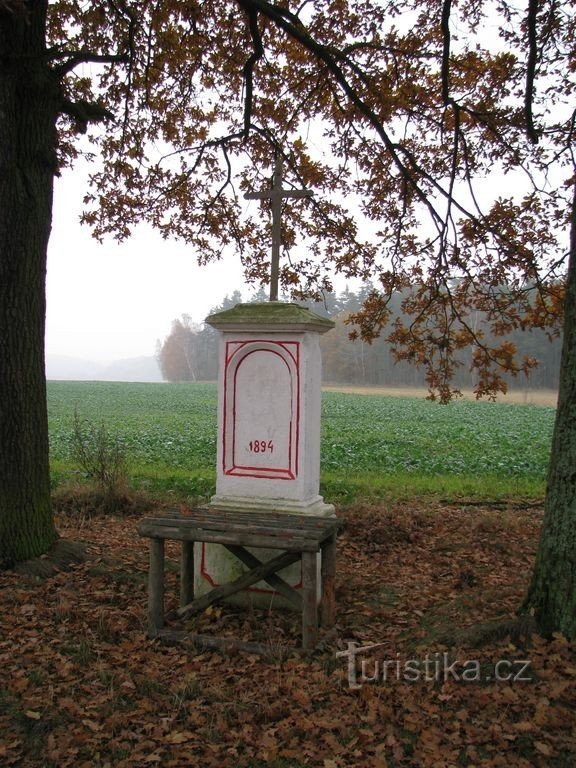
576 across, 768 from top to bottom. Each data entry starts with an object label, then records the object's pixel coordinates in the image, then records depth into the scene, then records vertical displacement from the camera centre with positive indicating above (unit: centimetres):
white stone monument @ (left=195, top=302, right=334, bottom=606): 592 -40
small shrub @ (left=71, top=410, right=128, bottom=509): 1001 -155
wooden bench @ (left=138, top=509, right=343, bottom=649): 491 -140
